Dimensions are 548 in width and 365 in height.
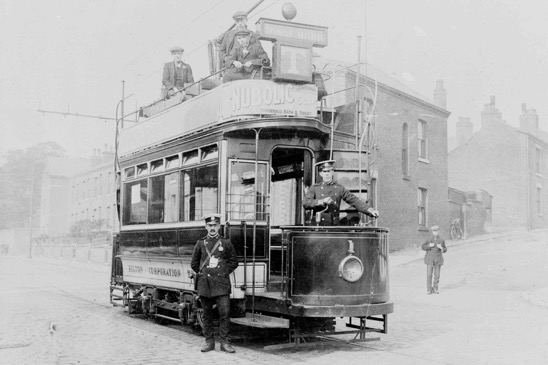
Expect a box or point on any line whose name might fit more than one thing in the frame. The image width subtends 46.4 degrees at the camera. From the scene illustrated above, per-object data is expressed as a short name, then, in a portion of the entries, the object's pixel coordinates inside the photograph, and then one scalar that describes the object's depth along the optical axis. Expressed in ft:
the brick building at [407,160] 84.69
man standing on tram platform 27.53
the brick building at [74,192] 182.09
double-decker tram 25.79
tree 267.80
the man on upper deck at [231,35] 33.04
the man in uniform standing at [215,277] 26.53
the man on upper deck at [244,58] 30.96
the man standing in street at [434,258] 52.60
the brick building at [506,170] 120.26
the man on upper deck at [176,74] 39.04
